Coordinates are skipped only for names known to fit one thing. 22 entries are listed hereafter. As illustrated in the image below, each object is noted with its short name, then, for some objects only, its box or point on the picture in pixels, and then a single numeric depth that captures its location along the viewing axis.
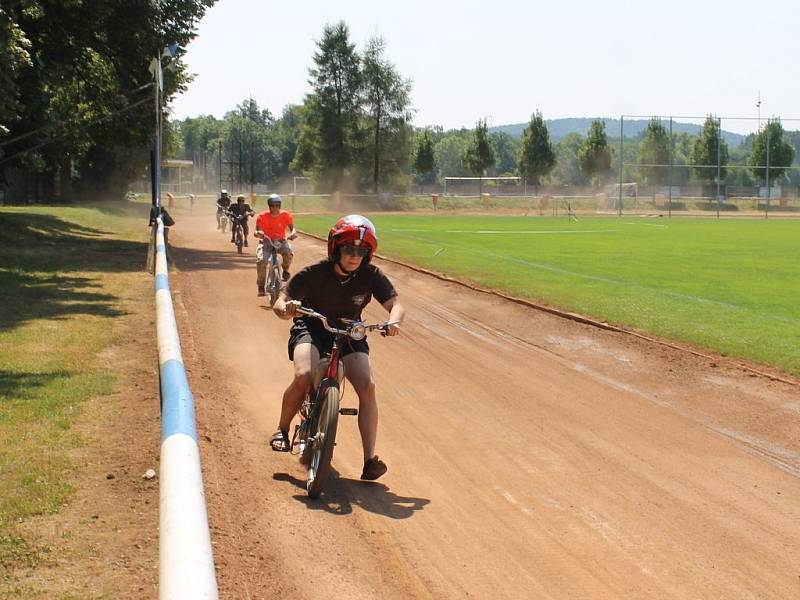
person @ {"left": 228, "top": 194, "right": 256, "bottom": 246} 31.94
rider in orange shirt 19.84
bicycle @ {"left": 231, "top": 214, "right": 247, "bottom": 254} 32.84
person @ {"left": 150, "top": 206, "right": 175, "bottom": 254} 28.08
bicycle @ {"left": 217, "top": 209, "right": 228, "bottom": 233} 45.31
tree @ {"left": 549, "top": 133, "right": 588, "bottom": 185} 120.16
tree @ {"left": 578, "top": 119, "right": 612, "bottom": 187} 99.94
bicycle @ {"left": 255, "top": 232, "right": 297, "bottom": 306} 19.67
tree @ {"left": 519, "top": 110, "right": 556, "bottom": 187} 106.69
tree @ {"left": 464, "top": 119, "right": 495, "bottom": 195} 110.88
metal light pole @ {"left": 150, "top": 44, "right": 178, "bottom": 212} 31.31
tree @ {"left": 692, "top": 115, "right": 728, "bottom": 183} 86.56
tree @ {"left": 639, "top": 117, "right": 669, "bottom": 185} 85.81
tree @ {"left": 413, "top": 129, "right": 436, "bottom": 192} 118.75
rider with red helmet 7.55
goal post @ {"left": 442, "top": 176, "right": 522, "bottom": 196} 109.25
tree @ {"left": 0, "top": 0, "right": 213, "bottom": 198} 30.53
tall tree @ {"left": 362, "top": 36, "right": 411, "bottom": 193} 104.62
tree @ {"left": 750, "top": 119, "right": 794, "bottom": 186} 87.00
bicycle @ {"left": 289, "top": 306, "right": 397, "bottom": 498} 7.13
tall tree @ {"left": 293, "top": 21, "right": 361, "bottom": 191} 103.44
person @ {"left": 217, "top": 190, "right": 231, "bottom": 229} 41.18
